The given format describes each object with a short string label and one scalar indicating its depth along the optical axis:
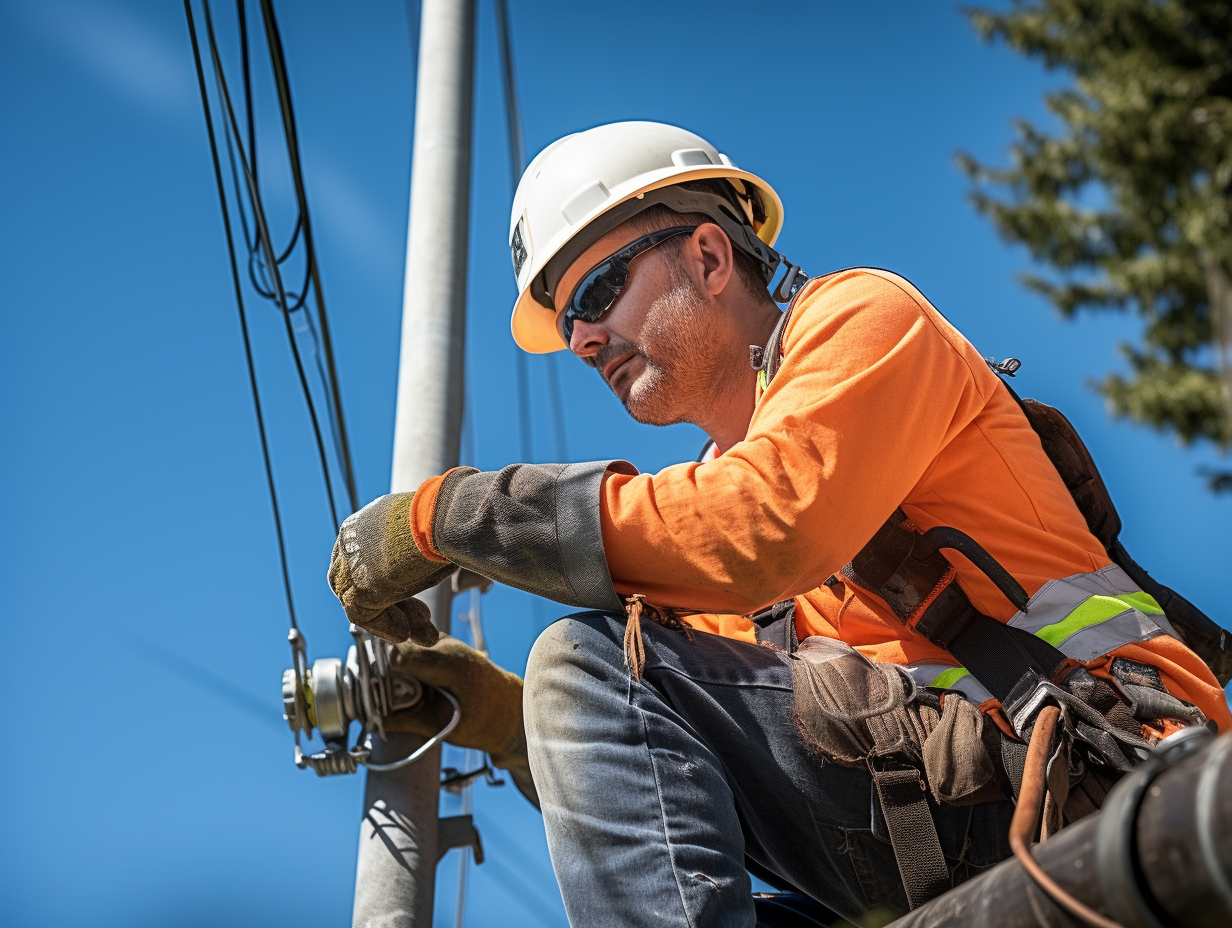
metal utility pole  2.47
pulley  2.48
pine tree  13.29
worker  1.67
